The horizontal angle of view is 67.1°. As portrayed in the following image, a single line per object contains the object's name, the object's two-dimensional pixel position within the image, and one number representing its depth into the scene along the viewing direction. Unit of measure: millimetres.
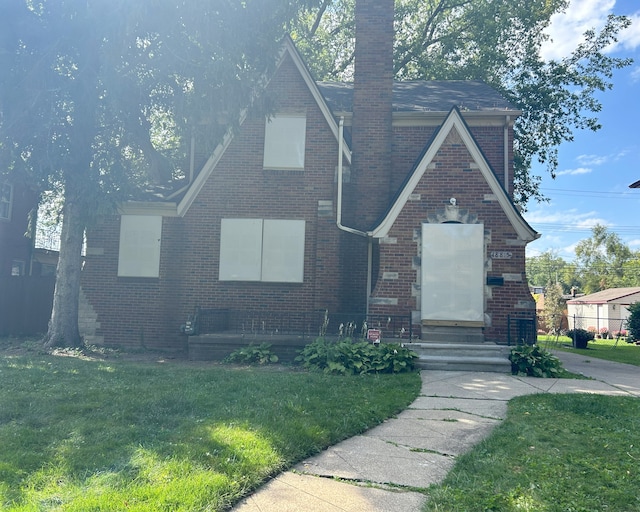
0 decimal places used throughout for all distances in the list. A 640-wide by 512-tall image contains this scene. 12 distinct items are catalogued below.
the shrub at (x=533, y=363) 8852
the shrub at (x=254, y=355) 9773
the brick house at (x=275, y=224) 12062
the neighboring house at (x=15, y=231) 19531
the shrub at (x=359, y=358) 8578
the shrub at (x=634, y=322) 21891
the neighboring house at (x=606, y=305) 39703
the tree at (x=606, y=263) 67375
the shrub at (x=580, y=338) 19344
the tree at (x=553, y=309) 25938
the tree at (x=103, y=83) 9484
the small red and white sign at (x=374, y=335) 9134
